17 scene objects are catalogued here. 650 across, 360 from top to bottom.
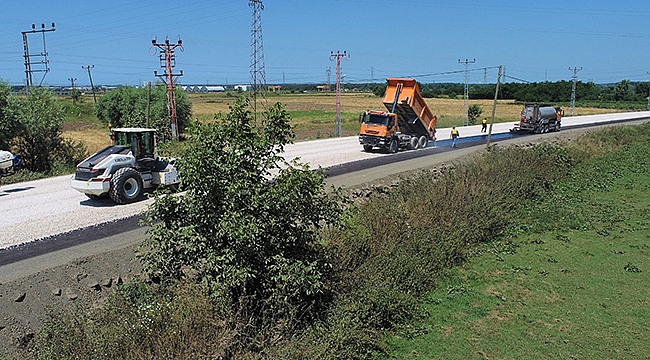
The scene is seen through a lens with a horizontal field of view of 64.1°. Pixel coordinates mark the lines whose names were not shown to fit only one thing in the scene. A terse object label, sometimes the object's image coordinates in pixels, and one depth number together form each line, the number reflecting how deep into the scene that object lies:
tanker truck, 40.62
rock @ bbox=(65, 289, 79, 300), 9.57
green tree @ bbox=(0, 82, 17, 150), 20.41
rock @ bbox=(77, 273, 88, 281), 10.14
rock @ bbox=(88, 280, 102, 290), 9.95
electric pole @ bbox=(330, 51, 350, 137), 39.38
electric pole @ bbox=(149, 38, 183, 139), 33.44
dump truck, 27.56
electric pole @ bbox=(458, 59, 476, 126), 51.17
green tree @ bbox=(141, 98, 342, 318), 8.05
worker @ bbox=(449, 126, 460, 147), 31.96
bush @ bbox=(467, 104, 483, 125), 56.59
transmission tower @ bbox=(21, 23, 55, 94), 30.00
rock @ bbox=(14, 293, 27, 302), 9.16
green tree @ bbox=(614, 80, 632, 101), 111.00
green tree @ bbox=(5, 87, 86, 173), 21.31
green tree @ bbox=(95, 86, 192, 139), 42.44
